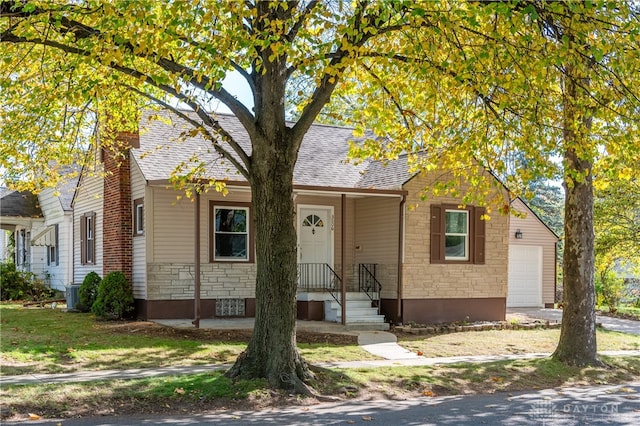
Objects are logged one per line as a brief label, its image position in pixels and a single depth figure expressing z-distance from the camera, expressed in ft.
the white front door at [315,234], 64.54
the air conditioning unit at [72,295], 67.51
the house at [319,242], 59.06
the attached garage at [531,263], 82.99
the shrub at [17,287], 83.56
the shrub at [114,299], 59.67
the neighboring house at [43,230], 82.53
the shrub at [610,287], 88.63
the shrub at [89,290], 65.57
